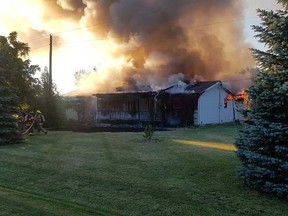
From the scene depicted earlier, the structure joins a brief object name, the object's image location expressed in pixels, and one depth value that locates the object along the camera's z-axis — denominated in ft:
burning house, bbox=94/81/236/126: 65.34
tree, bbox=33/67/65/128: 62.11
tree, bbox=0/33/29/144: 36.44
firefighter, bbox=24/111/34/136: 47.08
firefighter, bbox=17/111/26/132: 47.21
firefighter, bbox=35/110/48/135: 47.56
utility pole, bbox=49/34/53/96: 63.54
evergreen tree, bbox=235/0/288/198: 15.30
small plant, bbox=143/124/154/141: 37.34
